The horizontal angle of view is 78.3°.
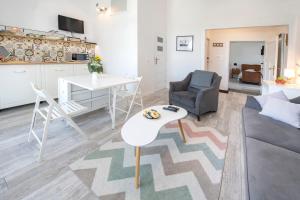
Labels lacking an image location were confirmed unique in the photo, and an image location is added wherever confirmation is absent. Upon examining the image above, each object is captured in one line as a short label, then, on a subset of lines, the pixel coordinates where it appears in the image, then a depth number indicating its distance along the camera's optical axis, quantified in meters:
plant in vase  3.17
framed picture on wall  5.87
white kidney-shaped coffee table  1.67
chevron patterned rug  1.61
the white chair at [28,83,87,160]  2.10
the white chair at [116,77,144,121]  3.41
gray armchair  3.29
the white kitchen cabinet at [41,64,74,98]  4.22
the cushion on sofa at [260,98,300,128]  2.12
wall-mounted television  4.75
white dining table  2.69
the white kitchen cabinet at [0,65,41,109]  3.60
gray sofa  1.09
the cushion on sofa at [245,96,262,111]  2.64
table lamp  3.81
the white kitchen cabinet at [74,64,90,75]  4.85
